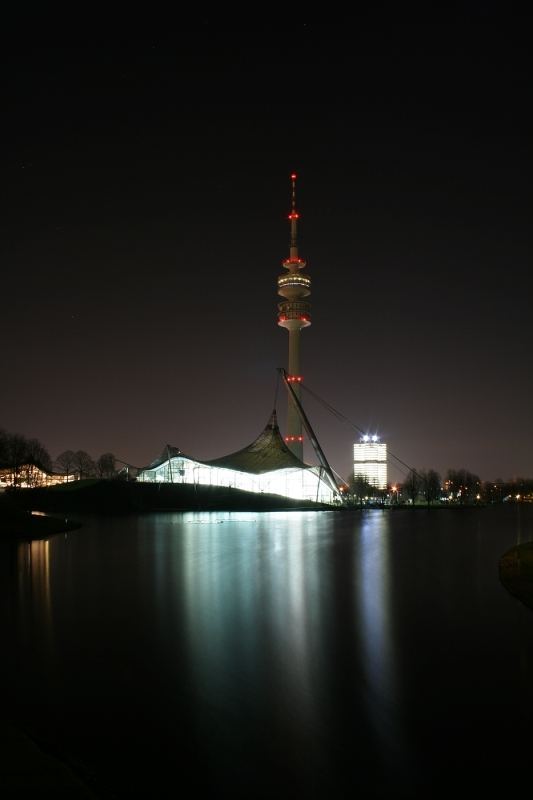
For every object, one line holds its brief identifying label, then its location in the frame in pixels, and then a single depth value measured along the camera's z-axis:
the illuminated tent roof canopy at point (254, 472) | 80.25
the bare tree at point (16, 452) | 74.46
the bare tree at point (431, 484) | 120.07
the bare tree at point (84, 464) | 104.69
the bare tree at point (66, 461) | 105.44
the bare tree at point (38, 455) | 89.63
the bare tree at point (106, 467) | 105.81
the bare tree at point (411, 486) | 123.07
